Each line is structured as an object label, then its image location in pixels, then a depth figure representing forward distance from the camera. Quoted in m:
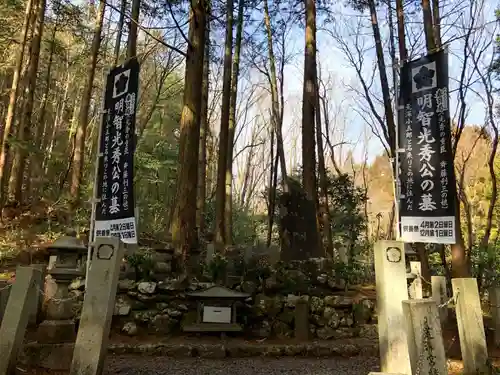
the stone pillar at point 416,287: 6.16
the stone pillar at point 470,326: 4.10
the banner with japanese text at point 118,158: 4.93
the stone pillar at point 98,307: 3.48
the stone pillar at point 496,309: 5.45
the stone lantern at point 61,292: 4.59
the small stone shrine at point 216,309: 5.85
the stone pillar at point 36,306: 4.91
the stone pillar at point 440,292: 6.21
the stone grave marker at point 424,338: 2.93
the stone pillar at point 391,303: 3.84
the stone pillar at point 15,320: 3.68
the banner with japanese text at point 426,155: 4.98
